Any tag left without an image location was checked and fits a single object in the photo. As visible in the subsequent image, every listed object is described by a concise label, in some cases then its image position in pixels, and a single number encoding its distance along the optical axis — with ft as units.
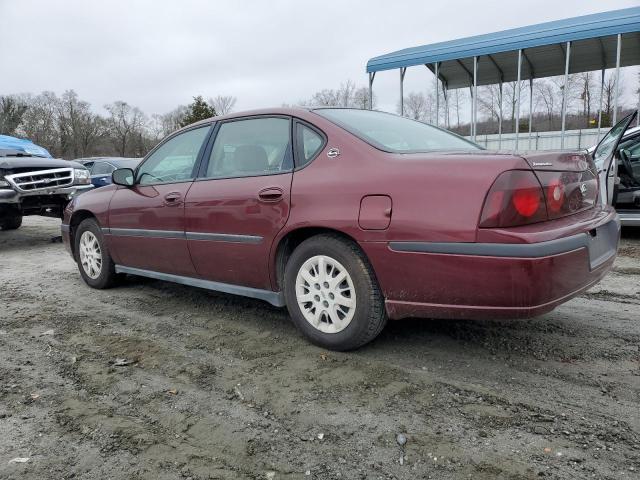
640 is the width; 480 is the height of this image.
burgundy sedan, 7.91
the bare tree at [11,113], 146.41
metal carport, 33.73
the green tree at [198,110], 117.19
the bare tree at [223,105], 186.41
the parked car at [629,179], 21.53
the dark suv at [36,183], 24.52
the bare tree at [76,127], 184.85
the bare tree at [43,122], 172.55
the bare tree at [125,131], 201.16
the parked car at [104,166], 39.83
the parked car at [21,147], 29.04
